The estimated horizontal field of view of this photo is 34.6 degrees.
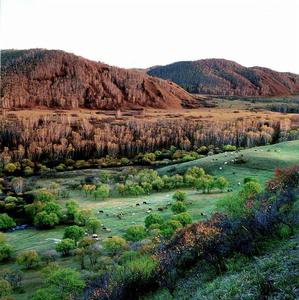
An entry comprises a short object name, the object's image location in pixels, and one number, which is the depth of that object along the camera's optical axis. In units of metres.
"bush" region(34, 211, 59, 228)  76.94
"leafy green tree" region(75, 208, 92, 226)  75.75
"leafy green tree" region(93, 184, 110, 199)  95.88
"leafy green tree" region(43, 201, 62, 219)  80.94
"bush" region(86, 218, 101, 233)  69.56
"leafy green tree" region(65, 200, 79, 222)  81.12
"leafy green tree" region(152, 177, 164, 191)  102.50
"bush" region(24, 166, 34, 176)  141.98
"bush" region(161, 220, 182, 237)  57.75
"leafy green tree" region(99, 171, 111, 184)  117.93
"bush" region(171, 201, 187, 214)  72.94
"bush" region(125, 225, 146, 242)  60.55
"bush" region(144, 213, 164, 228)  66.62
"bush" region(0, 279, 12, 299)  44.97
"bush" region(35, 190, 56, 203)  93.19
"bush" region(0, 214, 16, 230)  78.81
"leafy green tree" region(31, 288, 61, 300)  39.91
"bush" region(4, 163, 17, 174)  147.12
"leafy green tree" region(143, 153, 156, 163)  156.75
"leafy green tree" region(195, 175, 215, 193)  90.62
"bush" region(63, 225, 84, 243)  65.25
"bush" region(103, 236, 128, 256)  54.63
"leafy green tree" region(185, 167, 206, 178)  105.43
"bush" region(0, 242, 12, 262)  60.19
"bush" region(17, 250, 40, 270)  55.09
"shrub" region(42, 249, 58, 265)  57.49
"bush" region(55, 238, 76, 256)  59.31
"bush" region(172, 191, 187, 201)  82.12
